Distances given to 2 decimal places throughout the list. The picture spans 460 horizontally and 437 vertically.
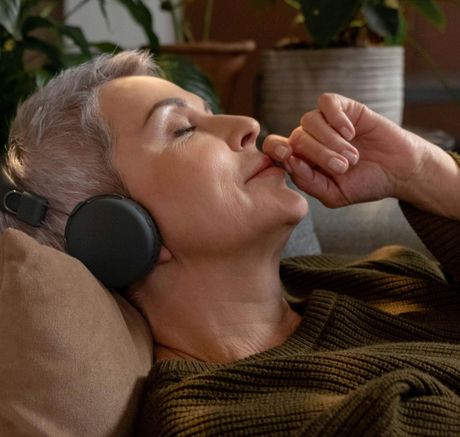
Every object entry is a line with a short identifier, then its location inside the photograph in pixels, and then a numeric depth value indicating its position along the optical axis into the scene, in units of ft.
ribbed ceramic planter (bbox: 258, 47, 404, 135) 5.15
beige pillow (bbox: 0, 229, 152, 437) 2.69
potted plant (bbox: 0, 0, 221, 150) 4.06
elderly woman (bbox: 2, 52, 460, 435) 2.79
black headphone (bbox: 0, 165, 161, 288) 2.93
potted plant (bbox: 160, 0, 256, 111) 5.69
